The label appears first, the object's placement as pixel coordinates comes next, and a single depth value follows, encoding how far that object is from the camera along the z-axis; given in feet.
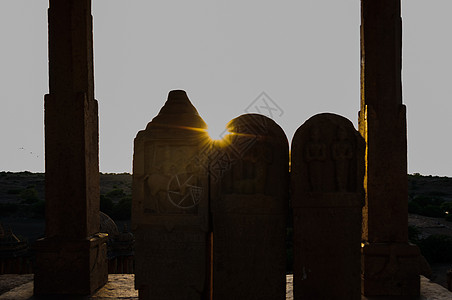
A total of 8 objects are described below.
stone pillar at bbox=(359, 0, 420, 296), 17.65
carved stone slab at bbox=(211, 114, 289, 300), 14.76
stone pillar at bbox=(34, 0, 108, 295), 17.92
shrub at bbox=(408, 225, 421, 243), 56.52
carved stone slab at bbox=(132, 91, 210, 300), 14.99
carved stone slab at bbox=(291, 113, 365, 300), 14.84
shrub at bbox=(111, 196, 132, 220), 87.10
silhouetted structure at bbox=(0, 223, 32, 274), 26.84
